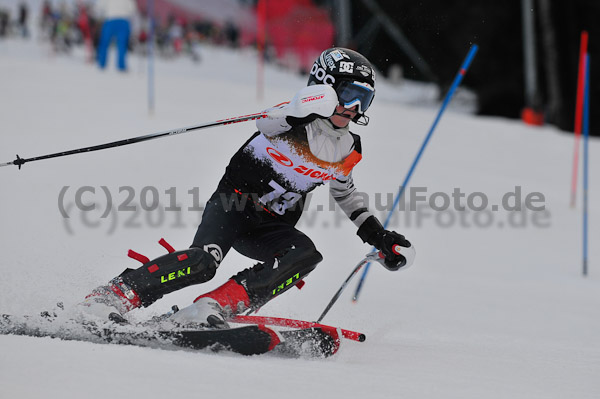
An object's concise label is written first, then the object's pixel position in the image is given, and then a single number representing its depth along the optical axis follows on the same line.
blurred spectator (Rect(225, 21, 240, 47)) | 54.66
